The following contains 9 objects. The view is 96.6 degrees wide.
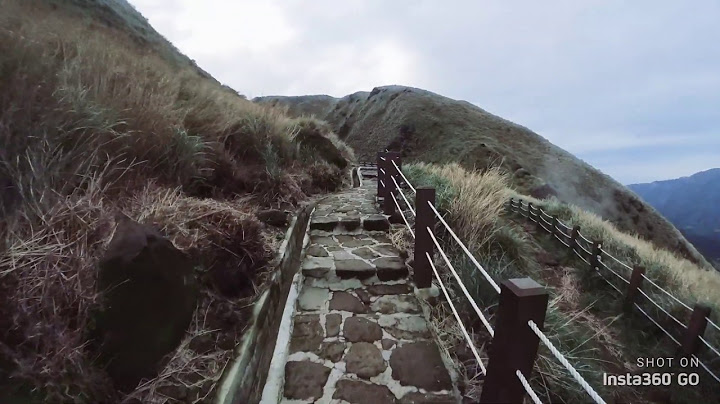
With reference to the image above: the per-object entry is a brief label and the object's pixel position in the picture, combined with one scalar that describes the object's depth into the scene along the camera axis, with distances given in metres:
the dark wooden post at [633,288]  5.43
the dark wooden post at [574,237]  7.41
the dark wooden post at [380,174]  5.84
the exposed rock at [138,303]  1.51
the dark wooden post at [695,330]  4.16
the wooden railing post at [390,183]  5.11
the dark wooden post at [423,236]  3.17
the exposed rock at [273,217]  3.83
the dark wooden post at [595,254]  6.56
